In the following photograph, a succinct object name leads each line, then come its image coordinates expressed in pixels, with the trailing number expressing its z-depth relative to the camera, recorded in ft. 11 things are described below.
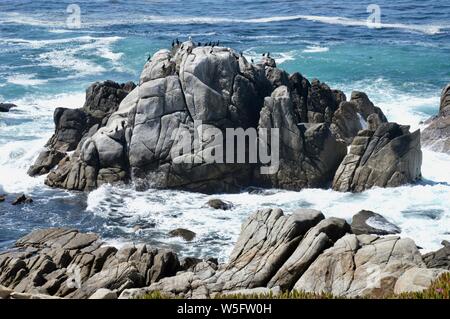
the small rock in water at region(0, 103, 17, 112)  217.97
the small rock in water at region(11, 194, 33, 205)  147.84
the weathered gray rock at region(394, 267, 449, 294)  79.97
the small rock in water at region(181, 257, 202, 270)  111.65
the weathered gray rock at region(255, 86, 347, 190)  155.12
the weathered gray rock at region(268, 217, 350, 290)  96.07
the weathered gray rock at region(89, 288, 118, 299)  84.27
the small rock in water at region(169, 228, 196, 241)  129.18
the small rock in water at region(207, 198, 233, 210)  143.98
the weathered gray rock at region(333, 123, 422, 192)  149.69
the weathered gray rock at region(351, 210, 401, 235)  127.44
